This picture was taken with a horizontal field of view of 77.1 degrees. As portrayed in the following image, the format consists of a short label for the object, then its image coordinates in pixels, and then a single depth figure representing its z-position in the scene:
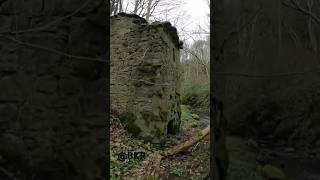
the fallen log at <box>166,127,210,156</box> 3.26
